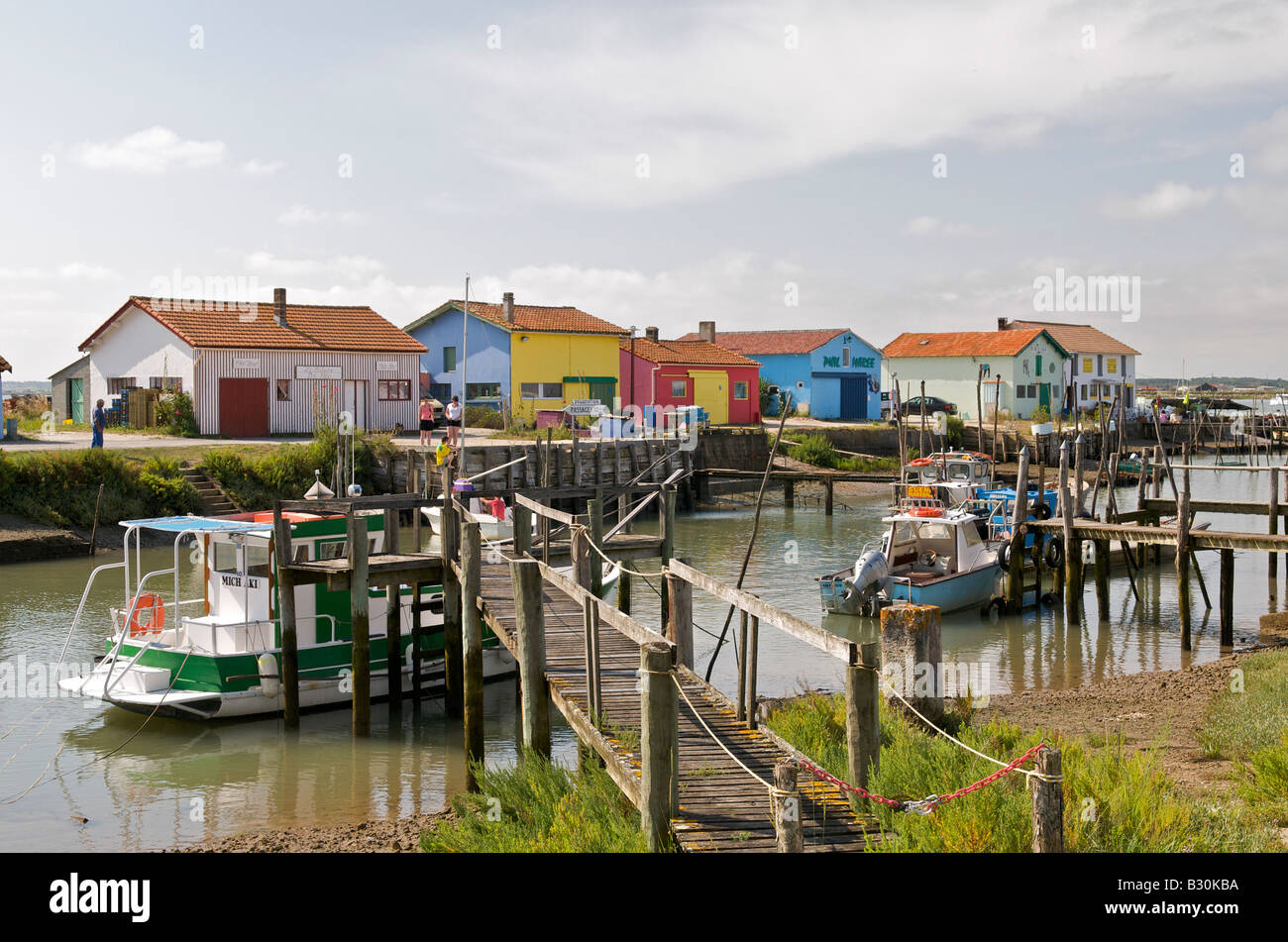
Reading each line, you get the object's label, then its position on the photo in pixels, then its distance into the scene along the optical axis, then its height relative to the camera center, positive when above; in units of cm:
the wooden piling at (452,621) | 1570 -269
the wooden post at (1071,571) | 2142 -285
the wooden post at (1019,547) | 2219 -251
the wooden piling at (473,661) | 1258 -261
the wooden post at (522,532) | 1553 -146
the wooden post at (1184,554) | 1914 -232
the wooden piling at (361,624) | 1499 -262
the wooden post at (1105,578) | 2273 -322
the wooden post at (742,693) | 928 -223
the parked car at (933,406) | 6462 +90
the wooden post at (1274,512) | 2261 -191
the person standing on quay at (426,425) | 3212 +7
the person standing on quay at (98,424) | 3325 +20
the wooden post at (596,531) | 1756 -164
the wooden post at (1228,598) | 1958 -314
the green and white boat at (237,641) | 1531 -299
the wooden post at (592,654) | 948 -193
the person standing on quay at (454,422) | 3074 +14
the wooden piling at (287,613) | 1519 -248
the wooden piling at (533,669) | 1041 -225
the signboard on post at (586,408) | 4009 +63
